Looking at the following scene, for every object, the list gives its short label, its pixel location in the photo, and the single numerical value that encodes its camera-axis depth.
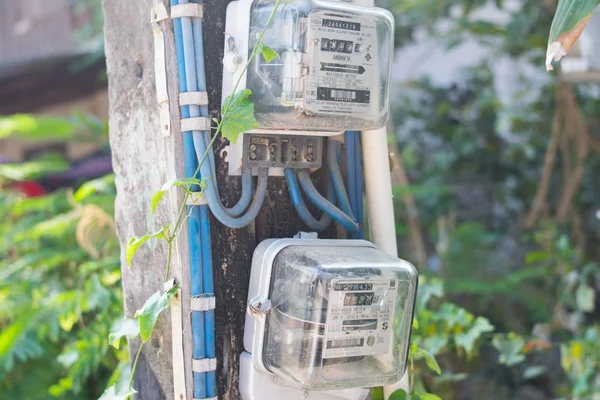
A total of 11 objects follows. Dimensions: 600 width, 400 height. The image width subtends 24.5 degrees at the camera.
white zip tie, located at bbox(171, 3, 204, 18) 1.06
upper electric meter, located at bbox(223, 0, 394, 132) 1.04
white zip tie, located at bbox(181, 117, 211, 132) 1.06
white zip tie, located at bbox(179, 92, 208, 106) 1.06
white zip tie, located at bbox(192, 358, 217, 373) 1.07
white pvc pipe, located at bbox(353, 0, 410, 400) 1.17
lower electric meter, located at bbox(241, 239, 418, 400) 1.03
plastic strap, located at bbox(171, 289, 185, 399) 1.07
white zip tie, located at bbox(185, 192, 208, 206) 1.06
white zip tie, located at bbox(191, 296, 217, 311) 1.06
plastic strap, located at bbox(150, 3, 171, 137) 1.08
